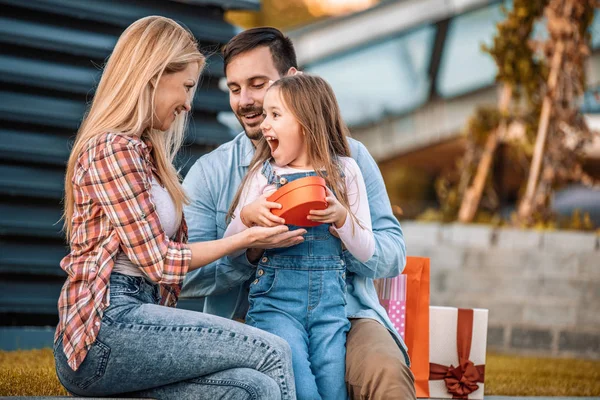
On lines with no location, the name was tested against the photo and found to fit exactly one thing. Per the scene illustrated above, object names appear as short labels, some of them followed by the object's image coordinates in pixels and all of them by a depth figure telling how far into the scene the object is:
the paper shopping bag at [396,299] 6.96
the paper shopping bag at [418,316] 7.00
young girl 5.75
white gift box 7.31
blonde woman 4.95
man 5.63
